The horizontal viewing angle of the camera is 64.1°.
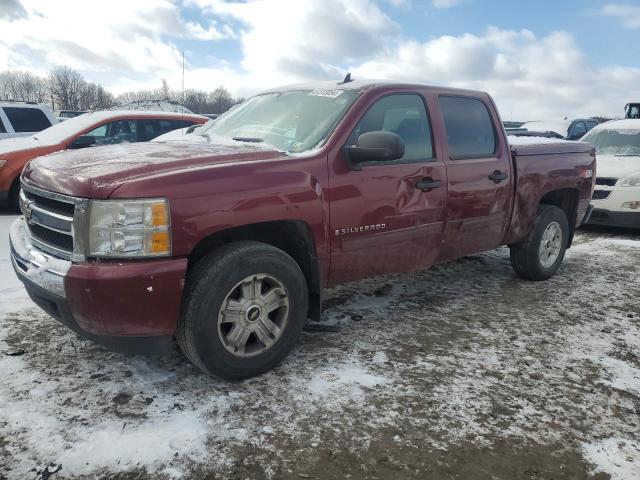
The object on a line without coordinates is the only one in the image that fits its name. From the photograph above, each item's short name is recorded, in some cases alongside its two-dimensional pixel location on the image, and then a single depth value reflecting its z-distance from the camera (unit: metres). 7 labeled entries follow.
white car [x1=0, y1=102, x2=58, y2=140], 9.05
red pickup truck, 2.51
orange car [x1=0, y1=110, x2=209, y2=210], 7.16
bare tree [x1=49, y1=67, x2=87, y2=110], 73.44
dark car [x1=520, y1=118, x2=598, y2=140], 19.44
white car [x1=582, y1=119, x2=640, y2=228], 7.38
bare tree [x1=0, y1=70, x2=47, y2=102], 84.31
